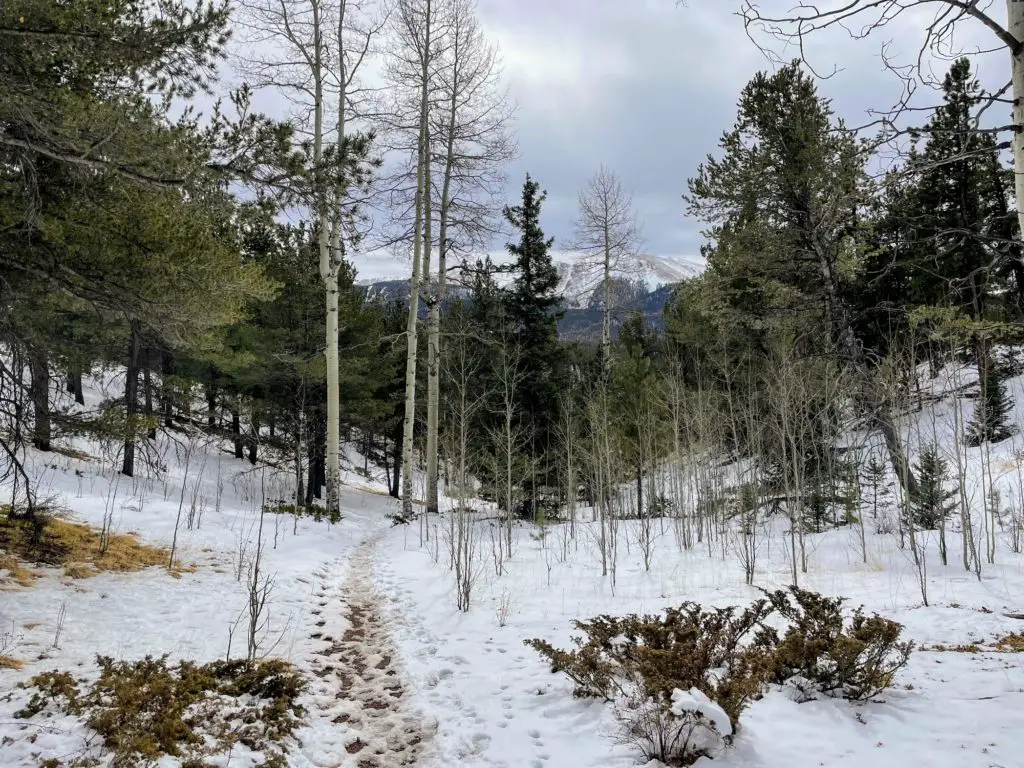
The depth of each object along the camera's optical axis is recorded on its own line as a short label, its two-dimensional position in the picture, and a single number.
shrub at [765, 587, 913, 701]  3.80
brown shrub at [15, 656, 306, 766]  3.21
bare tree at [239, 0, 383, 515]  12.37
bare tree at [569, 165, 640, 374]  23.64
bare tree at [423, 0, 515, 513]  15.02
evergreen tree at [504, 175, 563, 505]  16.34
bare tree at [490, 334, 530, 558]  14.55
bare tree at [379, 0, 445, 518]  14.46
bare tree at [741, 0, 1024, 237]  3.26
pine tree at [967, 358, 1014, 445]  13.21
